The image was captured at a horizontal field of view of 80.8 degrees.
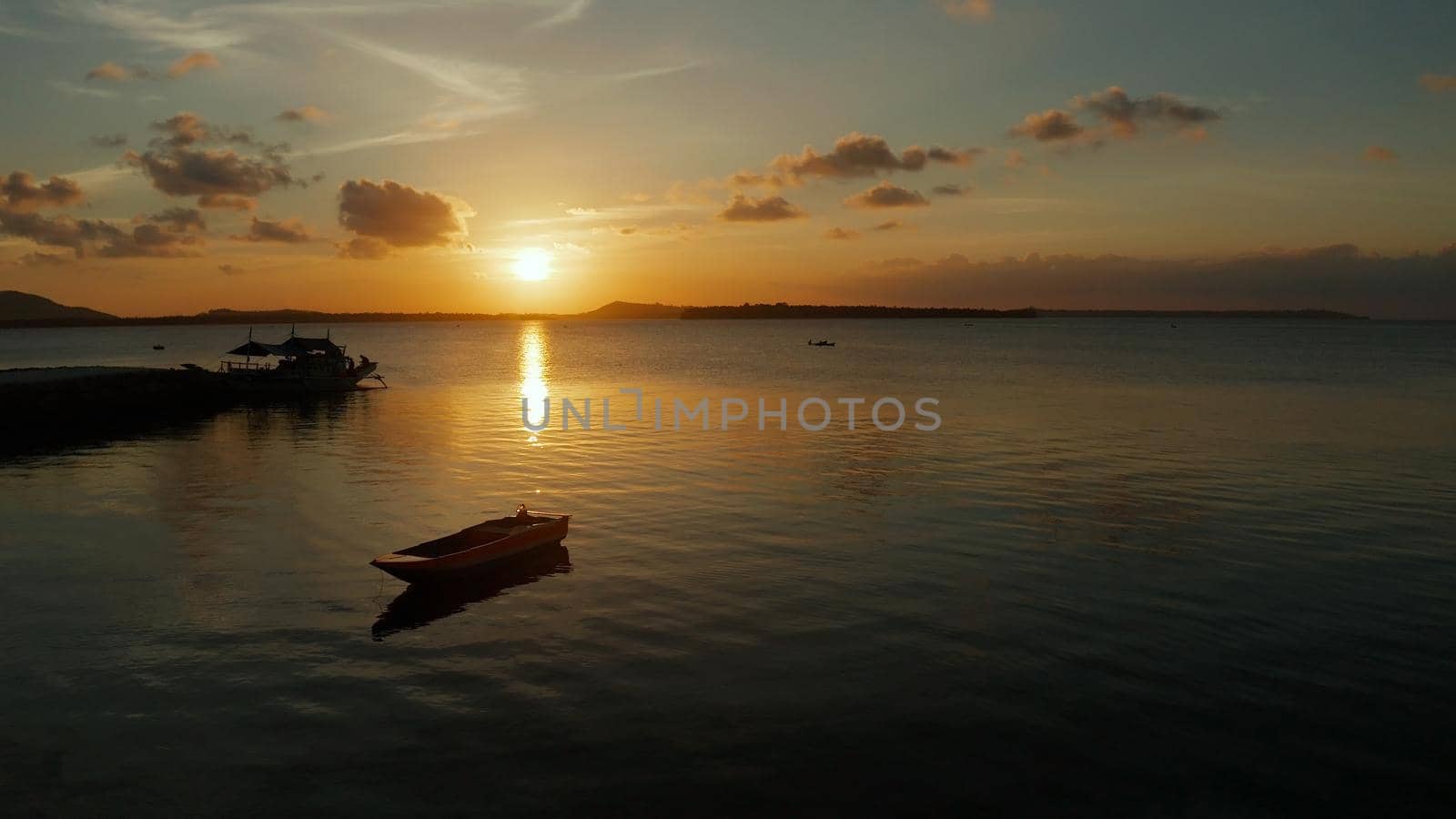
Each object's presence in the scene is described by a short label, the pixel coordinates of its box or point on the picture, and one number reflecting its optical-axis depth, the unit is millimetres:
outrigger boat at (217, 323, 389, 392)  79312
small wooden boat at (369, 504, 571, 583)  21984
